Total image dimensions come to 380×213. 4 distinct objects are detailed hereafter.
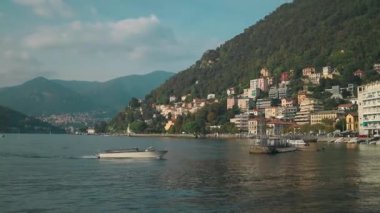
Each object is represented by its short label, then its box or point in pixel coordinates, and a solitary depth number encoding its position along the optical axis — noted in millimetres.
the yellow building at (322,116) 166375
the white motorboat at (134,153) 64688
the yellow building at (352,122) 144125
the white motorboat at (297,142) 95375
